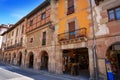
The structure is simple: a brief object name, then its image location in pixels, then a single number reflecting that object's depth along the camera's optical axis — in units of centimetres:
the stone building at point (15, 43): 1479
